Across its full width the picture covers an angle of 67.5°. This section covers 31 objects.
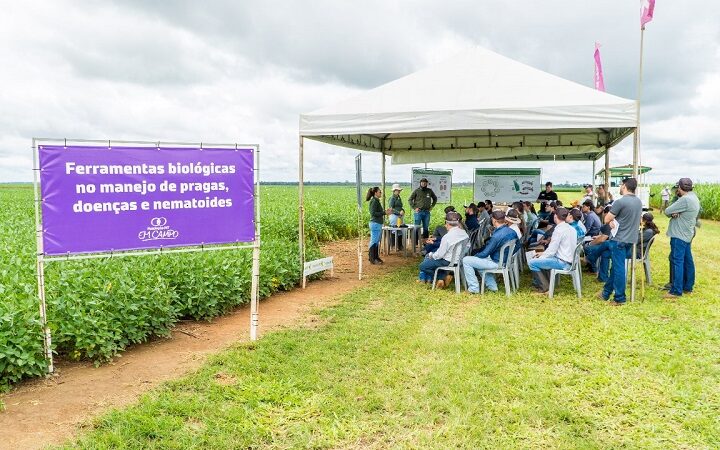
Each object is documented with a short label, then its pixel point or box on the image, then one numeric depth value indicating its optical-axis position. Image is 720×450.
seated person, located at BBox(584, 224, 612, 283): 8.15
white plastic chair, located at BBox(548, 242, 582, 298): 7.95
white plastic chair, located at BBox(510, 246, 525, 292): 8.73
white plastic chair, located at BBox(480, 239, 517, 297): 8.19
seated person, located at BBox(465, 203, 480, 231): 11.45
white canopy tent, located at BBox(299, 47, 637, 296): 7.95
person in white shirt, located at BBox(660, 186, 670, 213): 26.35
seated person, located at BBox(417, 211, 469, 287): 8.41
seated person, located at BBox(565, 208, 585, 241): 8.50
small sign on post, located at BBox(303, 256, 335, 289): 9.08
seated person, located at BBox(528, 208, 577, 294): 7.91
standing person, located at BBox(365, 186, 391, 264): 11.12
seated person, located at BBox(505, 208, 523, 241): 8.14
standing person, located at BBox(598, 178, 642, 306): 7.38
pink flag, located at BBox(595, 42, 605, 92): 16.22
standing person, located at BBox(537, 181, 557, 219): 15.23
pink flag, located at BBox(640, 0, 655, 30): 7.69
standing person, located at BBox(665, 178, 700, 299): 7.82
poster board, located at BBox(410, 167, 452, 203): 15.36
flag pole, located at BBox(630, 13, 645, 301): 7.66
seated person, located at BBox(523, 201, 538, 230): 11.38
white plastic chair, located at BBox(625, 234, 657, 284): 8.36
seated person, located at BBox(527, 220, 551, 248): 10.66
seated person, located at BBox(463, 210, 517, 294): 8.08
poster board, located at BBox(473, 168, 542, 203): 16.17
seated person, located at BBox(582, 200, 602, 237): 10.11
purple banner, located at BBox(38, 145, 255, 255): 4.94
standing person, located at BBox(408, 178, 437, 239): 13.23
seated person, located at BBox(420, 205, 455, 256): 10.10
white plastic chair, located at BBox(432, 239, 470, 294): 8.45
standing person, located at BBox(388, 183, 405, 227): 12.89
